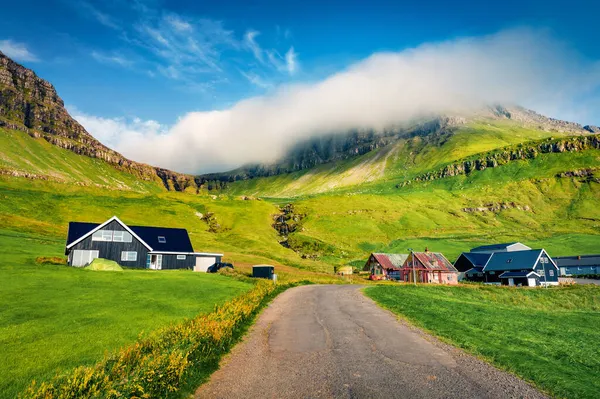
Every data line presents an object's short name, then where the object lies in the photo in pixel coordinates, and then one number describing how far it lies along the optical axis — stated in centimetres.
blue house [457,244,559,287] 9800
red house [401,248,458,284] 9919
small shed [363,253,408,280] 10329
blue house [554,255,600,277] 12425
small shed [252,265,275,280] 6899
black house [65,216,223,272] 5984
